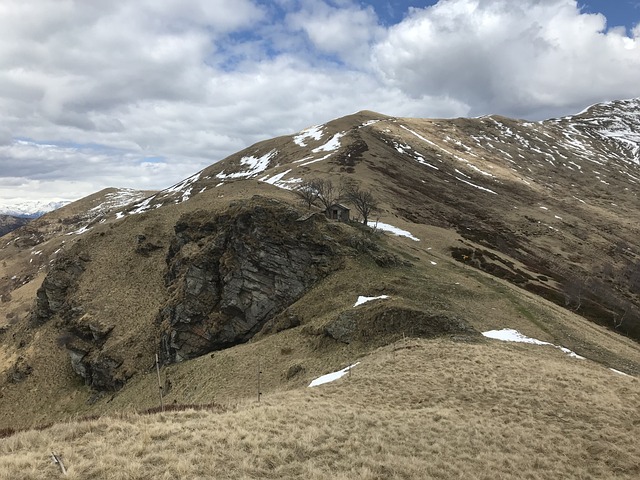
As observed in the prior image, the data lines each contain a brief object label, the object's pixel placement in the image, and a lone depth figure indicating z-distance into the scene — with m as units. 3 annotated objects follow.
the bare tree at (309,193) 65.07
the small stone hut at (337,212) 62.97
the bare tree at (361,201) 68.00
